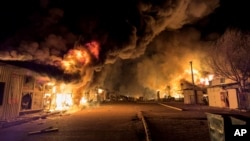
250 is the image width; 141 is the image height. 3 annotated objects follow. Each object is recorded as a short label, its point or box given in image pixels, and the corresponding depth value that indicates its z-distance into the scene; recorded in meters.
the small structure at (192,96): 35.79
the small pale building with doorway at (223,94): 23.43
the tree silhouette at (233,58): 23.84
